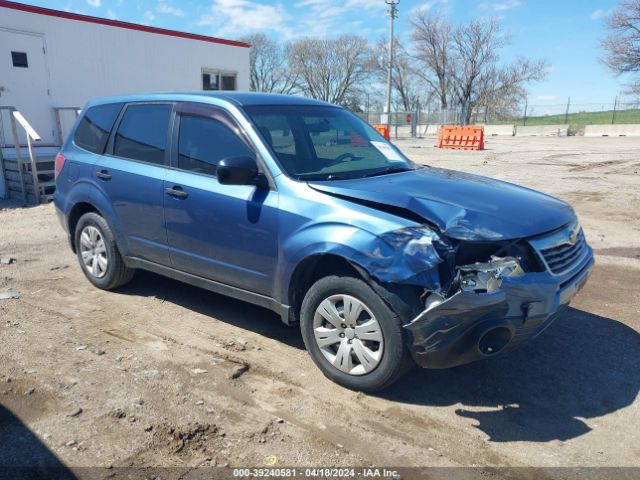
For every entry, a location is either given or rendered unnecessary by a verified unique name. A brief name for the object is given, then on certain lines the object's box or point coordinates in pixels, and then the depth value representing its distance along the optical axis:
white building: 13.23
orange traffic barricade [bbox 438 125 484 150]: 26.00
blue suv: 3.14
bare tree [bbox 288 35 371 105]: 65.38
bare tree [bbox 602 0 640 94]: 38.59
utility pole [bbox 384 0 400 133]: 37.31
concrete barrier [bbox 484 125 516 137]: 47.78
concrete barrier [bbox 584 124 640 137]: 41.50
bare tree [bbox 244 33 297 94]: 64.69
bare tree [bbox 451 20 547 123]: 56.22
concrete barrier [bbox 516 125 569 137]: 46.03
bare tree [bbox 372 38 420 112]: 58.00
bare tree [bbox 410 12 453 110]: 55.78
